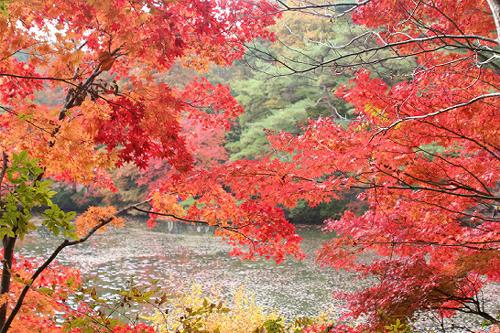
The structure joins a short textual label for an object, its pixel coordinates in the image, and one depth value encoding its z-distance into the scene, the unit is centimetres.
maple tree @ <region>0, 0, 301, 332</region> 319
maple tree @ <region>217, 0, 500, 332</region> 443
